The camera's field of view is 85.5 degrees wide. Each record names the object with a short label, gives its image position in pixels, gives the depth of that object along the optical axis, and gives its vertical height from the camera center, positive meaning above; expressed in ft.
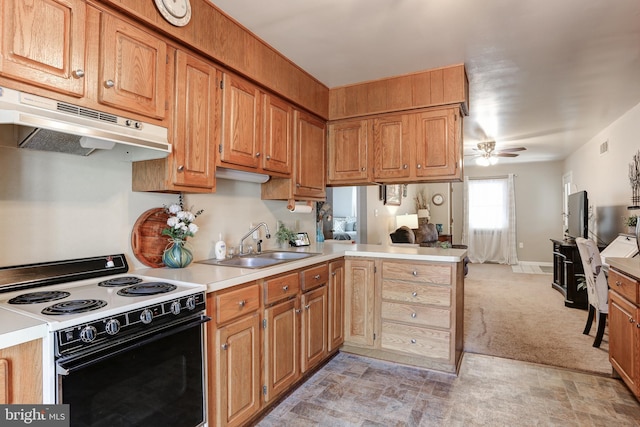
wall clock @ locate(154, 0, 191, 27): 5.82 +3.55
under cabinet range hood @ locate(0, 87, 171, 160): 4.14 +1.17
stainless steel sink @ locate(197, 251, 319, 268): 7.97 -1.09
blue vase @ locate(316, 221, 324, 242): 12.79 -0.68
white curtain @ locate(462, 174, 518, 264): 27.02 -0.34
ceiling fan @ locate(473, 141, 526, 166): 18.04 +3.42
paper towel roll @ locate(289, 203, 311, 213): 10.51 +0.24
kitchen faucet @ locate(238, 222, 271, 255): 8.95 -0.56
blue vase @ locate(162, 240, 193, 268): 6.82 -0.79
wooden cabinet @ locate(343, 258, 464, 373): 8.89 -2.60
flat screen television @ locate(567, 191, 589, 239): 15.56 +0.04
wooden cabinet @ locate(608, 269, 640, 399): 6.92 -2.44
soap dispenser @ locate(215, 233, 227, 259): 8.07 -0.79
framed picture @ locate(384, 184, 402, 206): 20.38 +1.27
